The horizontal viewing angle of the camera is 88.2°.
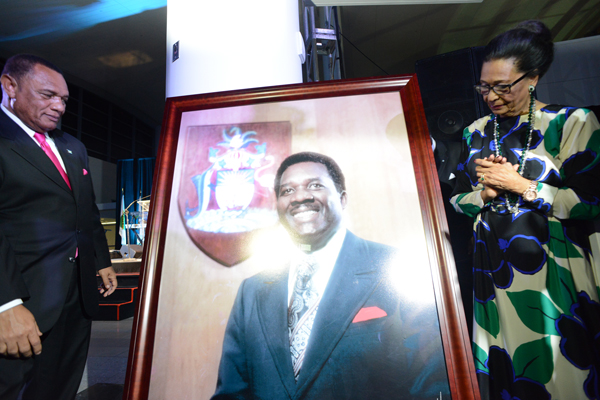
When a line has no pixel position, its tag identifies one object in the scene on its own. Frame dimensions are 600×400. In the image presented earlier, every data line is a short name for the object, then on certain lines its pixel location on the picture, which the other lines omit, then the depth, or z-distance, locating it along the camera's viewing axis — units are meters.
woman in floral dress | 0.70
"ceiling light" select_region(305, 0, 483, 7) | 2.03
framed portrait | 0.56
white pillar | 1.25
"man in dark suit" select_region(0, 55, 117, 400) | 0.72
